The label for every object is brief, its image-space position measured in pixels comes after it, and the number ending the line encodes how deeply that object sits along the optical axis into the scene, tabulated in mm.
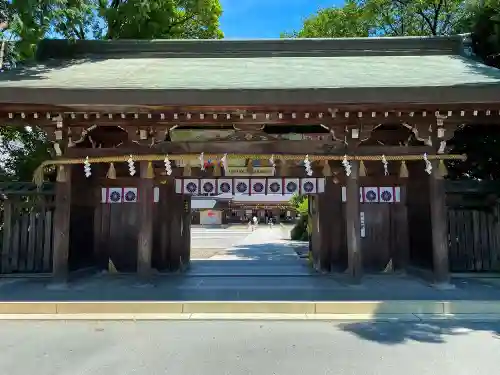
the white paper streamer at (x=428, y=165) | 9431
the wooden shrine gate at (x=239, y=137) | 8672
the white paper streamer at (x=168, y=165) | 9359
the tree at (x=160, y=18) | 16172
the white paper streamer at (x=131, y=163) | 9467
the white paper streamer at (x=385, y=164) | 9453
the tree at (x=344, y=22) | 21159
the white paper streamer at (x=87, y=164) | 9509
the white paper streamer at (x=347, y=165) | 9391
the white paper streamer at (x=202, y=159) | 9517
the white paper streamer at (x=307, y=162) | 9330
